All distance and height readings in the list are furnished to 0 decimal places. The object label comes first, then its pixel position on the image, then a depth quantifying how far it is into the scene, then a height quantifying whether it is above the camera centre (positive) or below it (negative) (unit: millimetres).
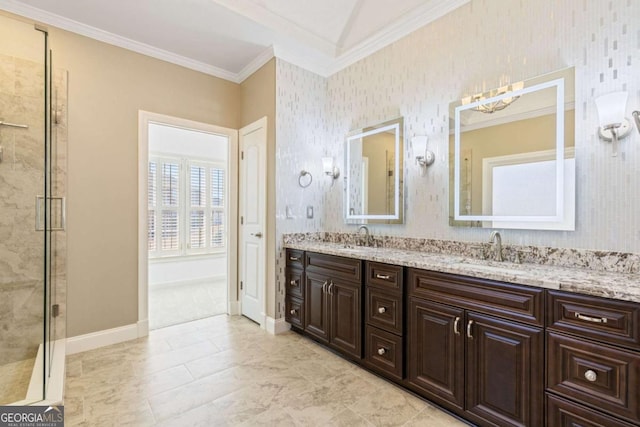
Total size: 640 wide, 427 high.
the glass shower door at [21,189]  2365 +180
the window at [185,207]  5105 +93
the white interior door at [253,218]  3223 -67
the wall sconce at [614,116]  1599 +535
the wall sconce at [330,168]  3338 +502
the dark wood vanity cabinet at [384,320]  2064 -774
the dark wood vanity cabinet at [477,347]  1477 -749
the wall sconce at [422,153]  2504 +509
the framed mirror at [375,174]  2762 +390
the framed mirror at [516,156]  1840 +395
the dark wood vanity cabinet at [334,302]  2383 -771
